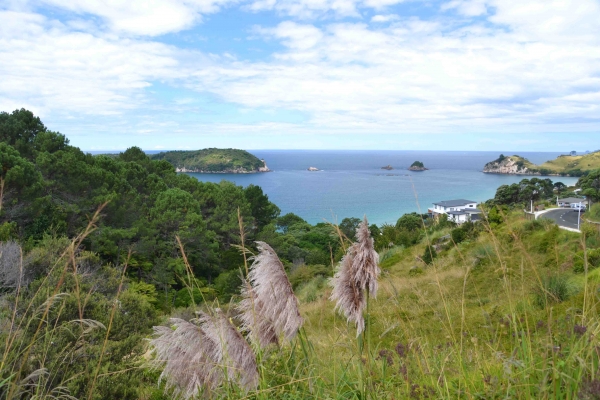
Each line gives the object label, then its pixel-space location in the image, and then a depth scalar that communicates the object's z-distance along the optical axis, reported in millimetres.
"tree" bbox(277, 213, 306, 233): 51131
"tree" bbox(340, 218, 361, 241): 34688
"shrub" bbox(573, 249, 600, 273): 9883
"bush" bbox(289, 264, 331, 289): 18945
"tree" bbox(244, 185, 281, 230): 36000
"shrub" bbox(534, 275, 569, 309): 6858
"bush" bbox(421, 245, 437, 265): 15983
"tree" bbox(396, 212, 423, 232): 37312
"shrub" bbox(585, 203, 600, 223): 16406
